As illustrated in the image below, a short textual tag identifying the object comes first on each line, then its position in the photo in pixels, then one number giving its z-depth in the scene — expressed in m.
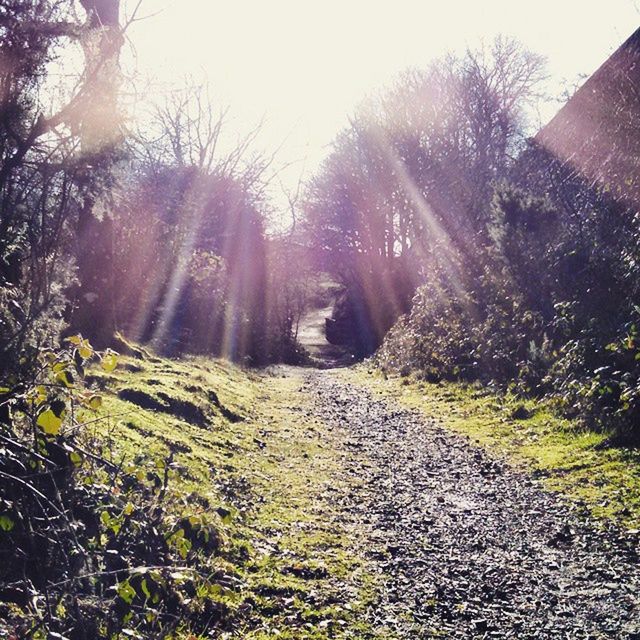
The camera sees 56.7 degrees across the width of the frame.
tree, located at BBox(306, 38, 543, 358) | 24.20
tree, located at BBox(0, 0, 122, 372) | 4.97
